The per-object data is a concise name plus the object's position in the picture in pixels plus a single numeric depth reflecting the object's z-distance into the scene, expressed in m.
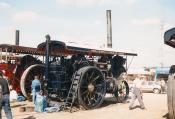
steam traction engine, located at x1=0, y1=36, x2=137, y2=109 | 13.77
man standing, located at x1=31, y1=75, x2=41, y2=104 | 14.54
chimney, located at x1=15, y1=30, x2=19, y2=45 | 30.41
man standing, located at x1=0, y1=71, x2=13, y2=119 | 9.71
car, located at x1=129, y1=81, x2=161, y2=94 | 31.17
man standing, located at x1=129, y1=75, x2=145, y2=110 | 14.41
